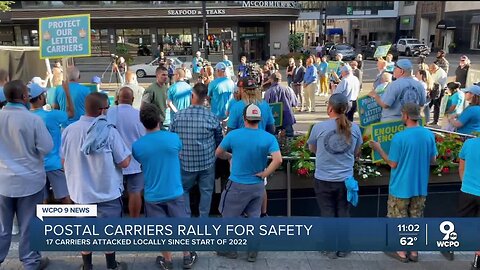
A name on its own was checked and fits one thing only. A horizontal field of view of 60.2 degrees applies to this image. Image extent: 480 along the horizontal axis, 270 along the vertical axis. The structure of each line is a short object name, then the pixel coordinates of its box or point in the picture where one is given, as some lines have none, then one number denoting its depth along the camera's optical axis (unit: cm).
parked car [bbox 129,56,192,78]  2503
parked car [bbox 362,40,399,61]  3459
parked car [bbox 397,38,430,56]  3567
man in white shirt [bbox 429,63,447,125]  1001
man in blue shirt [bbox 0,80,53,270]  352
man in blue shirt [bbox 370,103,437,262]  386
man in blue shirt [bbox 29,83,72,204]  414
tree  3475
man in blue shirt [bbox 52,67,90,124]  568
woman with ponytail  391
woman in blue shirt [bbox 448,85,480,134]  468
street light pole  2083
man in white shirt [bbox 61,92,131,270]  343
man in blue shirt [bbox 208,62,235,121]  721
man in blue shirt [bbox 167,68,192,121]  670
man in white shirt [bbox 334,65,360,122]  885
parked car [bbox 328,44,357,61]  3135
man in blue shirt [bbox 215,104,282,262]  377
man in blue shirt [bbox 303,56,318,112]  1248
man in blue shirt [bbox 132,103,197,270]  359
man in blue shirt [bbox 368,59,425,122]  527
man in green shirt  631
